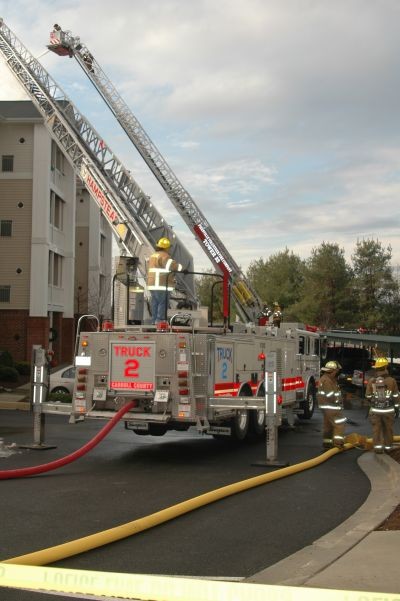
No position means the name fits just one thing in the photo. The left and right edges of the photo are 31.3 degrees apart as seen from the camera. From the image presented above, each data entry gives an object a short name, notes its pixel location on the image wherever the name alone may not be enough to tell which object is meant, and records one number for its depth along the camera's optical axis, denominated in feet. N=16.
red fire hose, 28.43
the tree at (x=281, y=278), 217.56
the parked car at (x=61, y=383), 66.69
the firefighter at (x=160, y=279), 36.27
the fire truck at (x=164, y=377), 34.01
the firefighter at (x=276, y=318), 52.06
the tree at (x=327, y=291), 192.34
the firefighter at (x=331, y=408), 37.68
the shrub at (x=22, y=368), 97.35
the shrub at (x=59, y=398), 61.82
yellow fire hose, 16.84
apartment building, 107.24
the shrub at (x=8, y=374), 89.04
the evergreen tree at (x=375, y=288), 189.98
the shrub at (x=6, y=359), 94.29
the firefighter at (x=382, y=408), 35.88
